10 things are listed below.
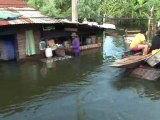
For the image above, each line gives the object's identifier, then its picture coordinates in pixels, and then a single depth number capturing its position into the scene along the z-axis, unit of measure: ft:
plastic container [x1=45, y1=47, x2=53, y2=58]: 26.71
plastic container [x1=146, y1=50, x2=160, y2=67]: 20.35
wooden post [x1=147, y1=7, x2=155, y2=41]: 38.30
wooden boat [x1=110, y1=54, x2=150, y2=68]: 20.41
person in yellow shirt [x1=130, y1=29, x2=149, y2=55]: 22.50
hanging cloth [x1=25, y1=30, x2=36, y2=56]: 26.77
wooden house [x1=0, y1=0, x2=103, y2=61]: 25.04
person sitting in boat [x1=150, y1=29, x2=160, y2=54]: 21.96
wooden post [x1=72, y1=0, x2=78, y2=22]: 34.12
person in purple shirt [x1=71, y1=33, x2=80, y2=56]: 28.13
